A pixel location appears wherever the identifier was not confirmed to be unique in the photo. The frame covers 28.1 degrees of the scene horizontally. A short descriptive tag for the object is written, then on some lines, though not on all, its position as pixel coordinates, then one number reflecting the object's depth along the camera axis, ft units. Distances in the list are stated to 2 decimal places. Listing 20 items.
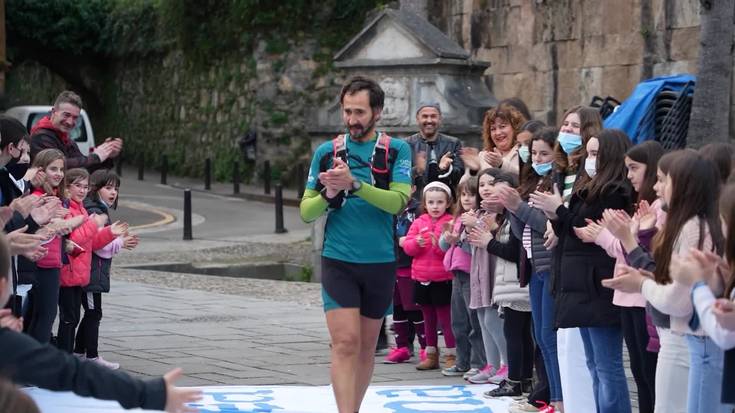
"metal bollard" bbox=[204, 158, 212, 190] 108.27
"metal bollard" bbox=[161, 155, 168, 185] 114.77
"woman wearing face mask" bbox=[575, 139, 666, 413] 22.49
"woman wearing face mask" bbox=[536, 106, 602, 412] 25.04
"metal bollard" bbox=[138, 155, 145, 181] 119.32
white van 87.45
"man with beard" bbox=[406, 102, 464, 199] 33.68
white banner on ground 26.81
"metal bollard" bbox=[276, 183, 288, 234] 74.08
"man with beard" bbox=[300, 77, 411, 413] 23.93
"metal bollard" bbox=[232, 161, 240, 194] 103.13
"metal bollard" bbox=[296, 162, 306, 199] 96.73
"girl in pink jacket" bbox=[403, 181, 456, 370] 32.71
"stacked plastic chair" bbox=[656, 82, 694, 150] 46.65
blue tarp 45.65
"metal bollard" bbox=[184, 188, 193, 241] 70.38
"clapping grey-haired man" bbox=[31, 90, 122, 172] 33.83
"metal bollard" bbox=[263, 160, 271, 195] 100.58
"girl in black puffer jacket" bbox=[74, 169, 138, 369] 31.99
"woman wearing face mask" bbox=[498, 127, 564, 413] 25.81
